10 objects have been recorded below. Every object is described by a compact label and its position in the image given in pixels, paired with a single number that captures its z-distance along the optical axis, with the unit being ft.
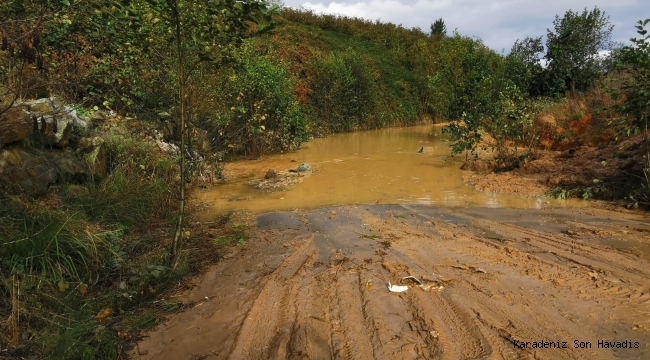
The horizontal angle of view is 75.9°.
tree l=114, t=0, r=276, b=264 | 12.46
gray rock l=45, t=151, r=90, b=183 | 18.97
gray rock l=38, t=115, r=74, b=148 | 19.10
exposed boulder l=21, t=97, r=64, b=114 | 19.38
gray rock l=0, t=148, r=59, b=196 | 16.48
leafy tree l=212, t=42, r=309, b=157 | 42.80
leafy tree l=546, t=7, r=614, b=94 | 57.72
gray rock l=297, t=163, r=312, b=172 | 37.11
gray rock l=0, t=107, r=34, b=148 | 16.40
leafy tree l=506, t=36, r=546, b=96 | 59.77
